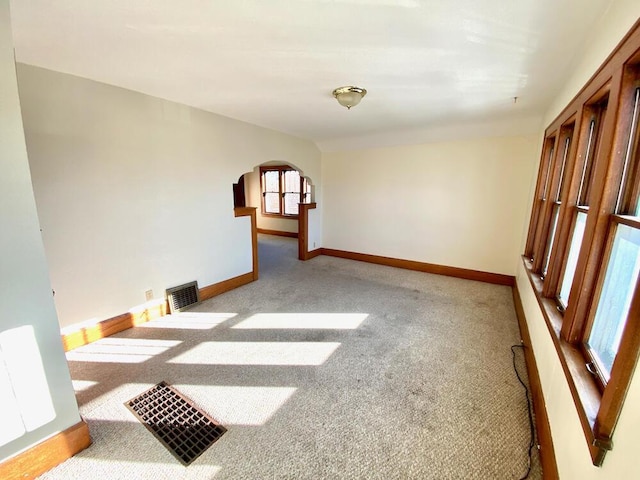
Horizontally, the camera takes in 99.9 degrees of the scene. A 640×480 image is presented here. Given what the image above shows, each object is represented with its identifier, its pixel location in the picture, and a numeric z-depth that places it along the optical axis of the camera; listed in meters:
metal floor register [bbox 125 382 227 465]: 1.45
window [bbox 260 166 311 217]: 7.27
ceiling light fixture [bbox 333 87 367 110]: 2.30
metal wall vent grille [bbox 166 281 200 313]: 2.99
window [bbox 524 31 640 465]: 0.85
